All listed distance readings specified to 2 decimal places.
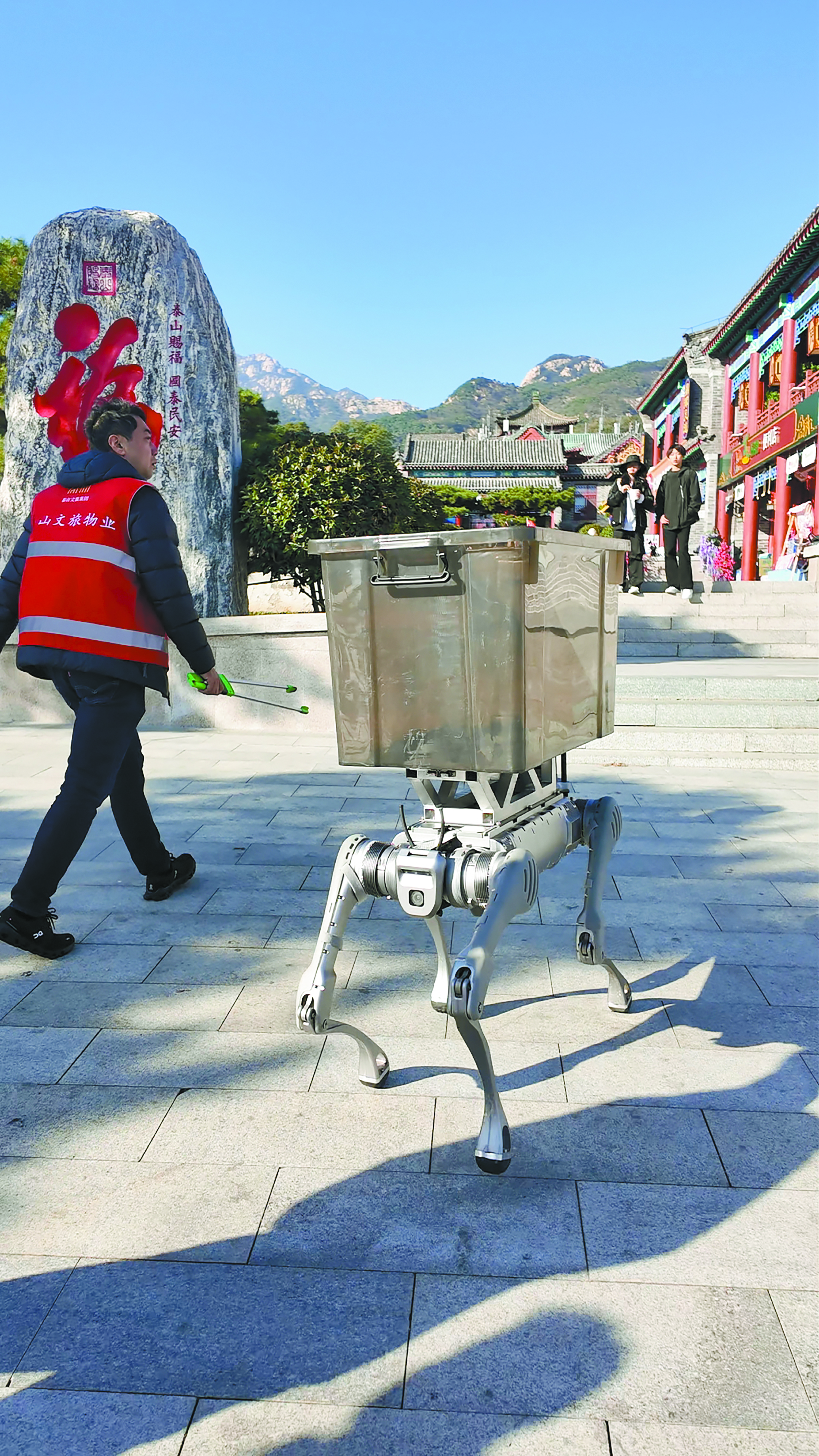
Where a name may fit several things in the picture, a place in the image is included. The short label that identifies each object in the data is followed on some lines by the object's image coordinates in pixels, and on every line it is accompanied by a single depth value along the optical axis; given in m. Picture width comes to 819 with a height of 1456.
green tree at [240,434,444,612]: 11.73
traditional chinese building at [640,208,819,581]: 24.08
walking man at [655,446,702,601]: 12.67
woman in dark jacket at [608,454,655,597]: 13.04
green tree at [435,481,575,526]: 45.97
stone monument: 10.62
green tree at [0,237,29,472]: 20.73
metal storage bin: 2.19
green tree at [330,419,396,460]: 64.19
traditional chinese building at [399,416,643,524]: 62.41
